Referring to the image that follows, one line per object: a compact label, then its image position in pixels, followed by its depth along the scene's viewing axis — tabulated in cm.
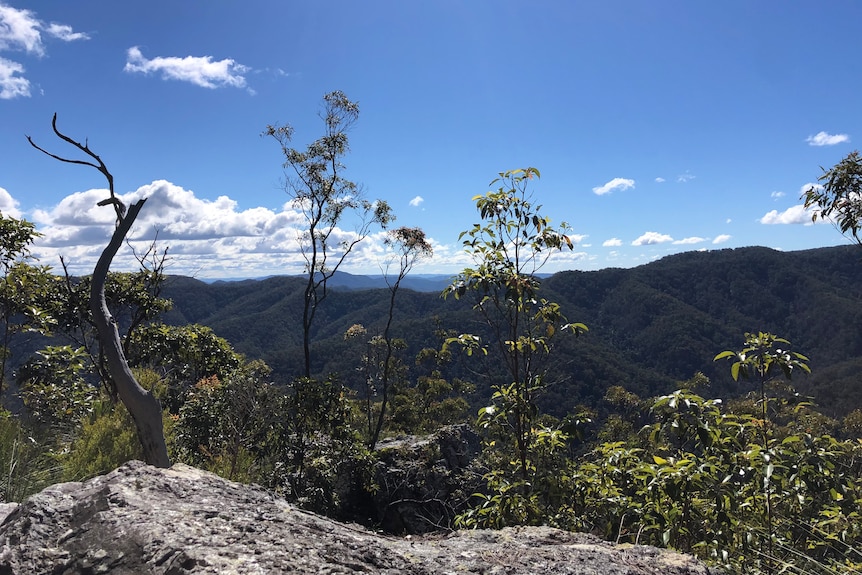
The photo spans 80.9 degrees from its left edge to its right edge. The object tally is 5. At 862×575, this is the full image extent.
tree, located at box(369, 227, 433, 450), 1675
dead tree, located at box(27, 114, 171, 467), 316
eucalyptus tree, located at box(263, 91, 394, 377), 1548
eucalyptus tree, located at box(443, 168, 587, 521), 380
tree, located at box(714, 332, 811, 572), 293
